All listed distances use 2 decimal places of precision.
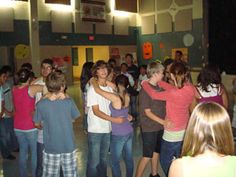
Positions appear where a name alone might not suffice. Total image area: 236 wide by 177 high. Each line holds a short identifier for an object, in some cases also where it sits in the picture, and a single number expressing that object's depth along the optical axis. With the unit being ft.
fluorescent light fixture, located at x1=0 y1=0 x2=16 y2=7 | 40.57
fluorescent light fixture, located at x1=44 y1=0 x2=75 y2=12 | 47.06
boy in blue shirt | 9.50
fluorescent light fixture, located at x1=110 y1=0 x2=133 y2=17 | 54.85
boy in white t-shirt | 11.01
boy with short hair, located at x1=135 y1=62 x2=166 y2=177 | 10.97
